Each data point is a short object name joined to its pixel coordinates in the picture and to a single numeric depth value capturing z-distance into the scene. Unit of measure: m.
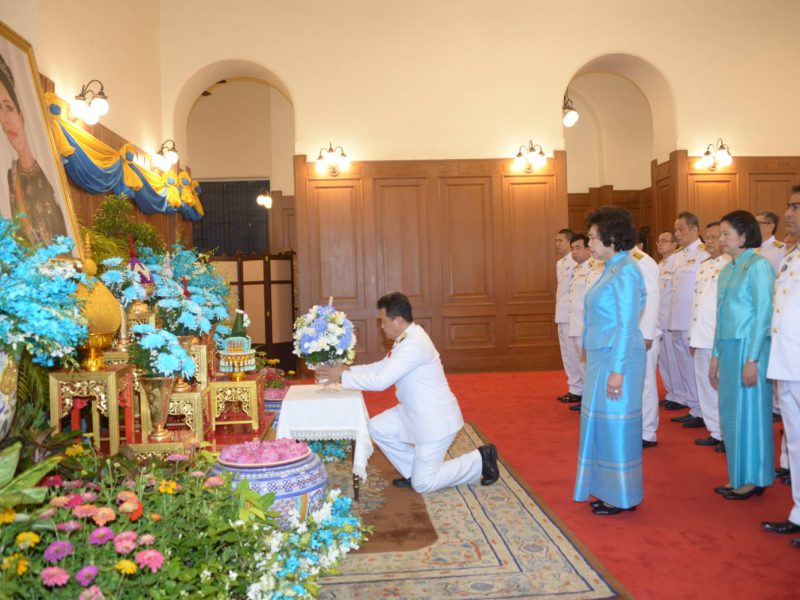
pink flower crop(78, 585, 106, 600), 1.78
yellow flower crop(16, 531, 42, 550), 1.82
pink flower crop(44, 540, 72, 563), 1.84
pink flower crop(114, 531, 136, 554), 1.89
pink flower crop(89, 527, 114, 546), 1.97
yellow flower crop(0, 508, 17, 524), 1.85
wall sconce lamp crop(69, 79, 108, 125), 6.18
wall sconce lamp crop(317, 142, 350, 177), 9.30
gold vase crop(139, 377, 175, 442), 3.98
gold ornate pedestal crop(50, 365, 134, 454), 3.76
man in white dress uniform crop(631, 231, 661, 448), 4.93
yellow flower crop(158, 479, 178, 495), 2.37
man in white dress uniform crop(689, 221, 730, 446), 5.12
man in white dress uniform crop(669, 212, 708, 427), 6.27
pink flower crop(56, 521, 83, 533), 1.96
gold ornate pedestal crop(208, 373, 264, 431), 4.88
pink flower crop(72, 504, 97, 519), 2.04
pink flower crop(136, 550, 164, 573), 1.88
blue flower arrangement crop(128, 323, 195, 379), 3.84
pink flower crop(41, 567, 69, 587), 1.71
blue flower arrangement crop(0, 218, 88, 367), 2.07
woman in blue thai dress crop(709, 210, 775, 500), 3.72
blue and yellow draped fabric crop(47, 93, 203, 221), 5.70
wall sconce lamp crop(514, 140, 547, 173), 9.55
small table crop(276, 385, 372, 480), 4.02
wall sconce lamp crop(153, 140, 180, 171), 8.79
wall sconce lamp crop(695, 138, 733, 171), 9.64
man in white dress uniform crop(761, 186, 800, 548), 3.36
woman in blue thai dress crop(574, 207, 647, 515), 3.60
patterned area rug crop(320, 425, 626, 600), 2.89
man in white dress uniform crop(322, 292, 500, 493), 4.00
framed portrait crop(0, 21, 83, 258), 4.57
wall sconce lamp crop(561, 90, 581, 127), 10.07
